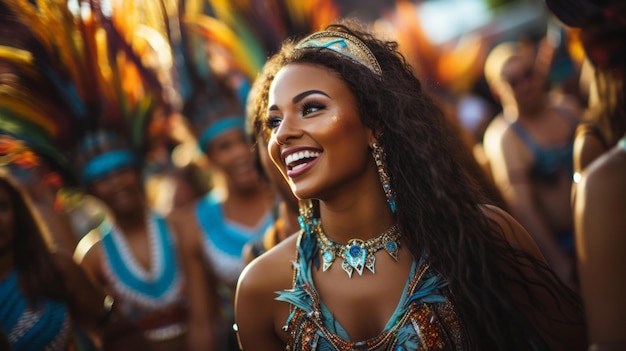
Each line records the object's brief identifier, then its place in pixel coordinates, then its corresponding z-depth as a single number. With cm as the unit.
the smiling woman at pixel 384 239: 241
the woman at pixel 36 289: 330
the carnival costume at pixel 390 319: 239
